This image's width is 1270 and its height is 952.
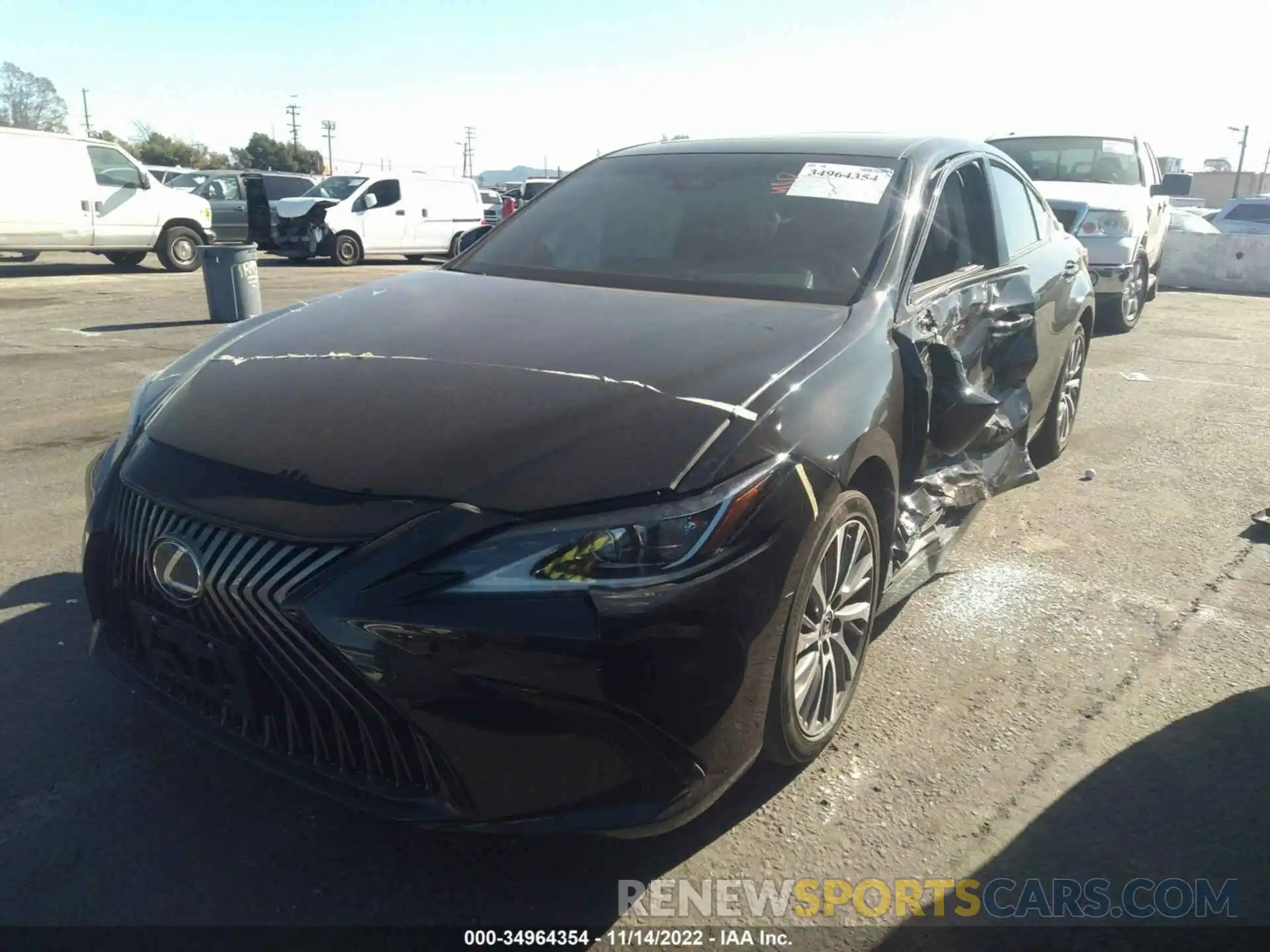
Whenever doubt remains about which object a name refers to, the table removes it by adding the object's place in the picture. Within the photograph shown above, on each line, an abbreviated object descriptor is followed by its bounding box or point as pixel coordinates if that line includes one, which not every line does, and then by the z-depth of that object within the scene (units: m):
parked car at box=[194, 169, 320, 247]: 19.41
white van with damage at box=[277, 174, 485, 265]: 18.34
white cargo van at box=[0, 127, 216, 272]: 14.57
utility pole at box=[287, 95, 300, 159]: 84.19
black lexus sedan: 1.92
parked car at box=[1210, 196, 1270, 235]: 18.42
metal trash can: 10.06
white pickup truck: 9.52
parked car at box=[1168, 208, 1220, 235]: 17.39
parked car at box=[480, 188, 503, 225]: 25.80
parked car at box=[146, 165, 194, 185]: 22.72
